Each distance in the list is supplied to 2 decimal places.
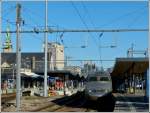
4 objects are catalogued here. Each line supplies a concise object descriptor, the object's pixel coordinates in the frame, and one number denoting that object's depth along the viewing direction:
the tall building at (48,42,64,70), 116.94
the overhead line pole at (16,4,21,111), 27.70
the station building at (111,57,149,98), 33.50
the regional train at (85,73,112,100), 36.84
